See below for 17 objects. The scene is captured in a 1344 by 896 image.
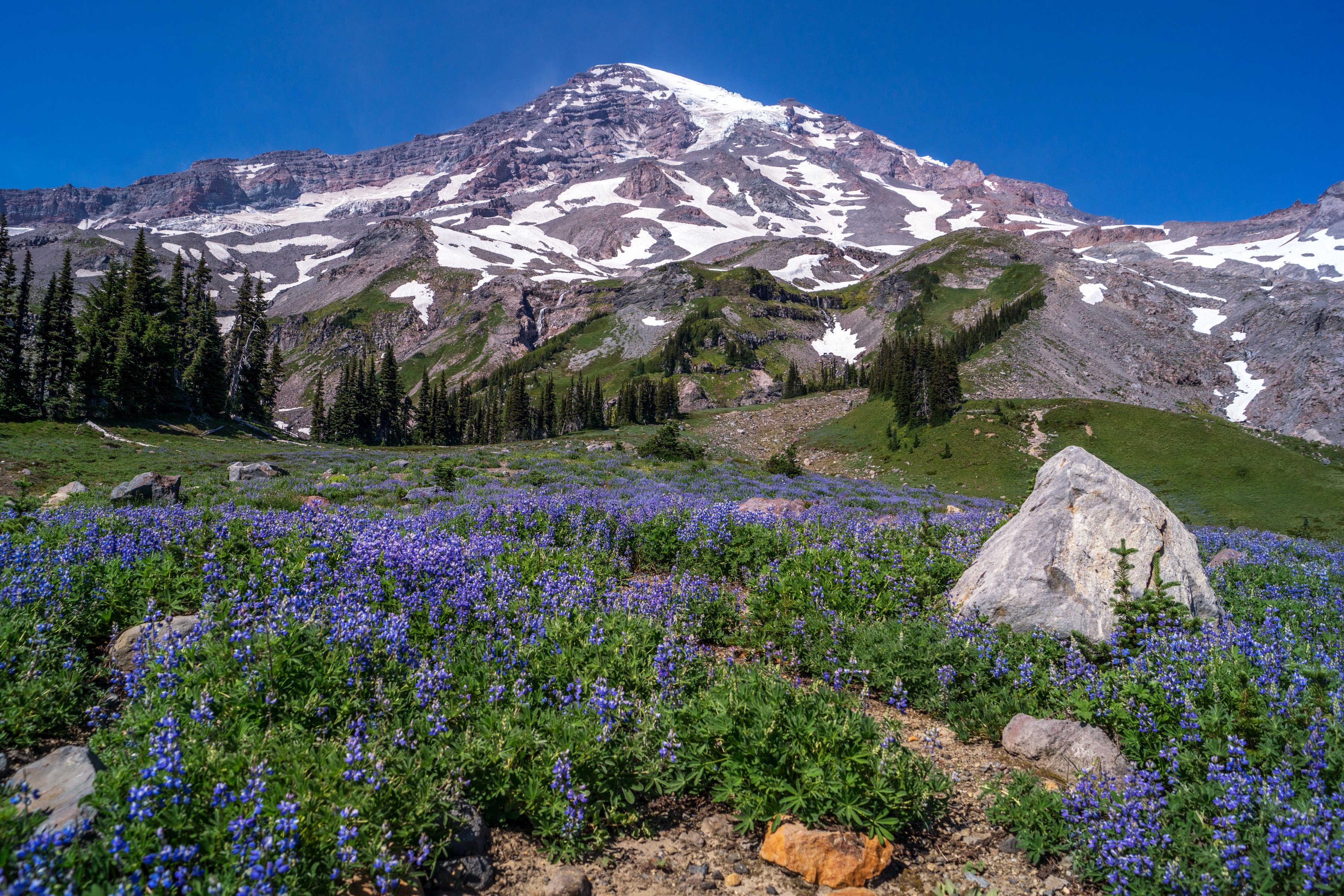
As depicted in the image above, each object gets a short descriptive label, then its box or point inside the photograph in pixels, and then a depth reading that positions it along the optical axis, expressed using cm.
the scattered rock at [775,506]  1498
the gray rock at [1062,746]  553
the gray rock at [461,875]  386
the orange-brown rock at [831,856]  443
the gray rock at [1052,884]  452
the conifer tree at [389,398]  9288
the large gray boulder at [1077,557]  812
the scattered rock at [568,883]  396
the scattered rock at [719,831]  489
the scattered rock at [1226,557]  1251
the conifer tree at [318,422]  9456
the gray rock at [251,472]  2150
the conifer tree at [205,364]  6156
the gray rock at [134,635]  534
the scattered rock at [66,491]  1401
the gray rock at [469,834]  405
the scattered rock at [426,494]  1652
